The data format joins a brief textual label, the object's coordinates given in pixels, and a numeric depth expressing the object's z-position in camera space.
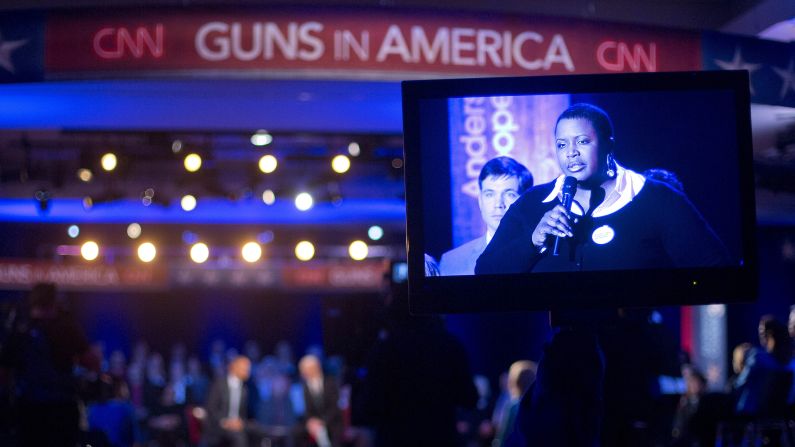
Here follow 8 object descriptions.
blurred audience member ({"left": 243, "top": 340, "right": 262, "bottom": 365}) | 14.32
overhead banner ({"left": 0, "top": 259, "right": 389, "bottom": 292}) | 12.61
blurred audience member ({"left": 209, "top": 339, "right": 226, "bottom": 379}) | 12.52
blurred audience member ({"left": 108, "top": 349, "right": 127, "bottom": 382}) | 11.79
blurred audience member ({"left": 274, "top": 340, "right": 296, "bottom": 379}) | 11.85
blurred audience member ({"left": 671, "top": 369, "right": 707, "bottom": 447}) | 8.61
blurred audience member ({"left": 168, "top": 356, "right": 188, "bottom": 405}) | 11.66
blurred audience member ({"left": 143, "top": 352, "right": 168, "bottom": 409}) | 11.42
